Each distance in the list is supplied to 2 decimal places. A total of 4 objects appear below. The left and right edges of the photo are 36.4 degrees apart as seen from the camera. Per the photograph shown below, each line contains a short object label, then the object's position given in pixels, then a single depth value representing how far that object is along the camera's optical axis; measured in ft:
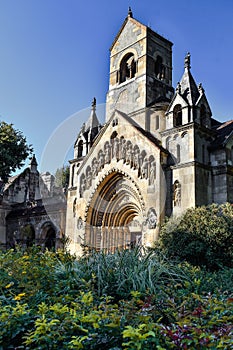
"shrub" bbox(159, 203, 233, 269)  40.40
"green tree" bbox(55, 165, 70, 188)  131.59
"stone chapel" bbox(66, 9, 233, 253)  52.26
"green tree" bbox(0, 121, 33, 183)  81.46
